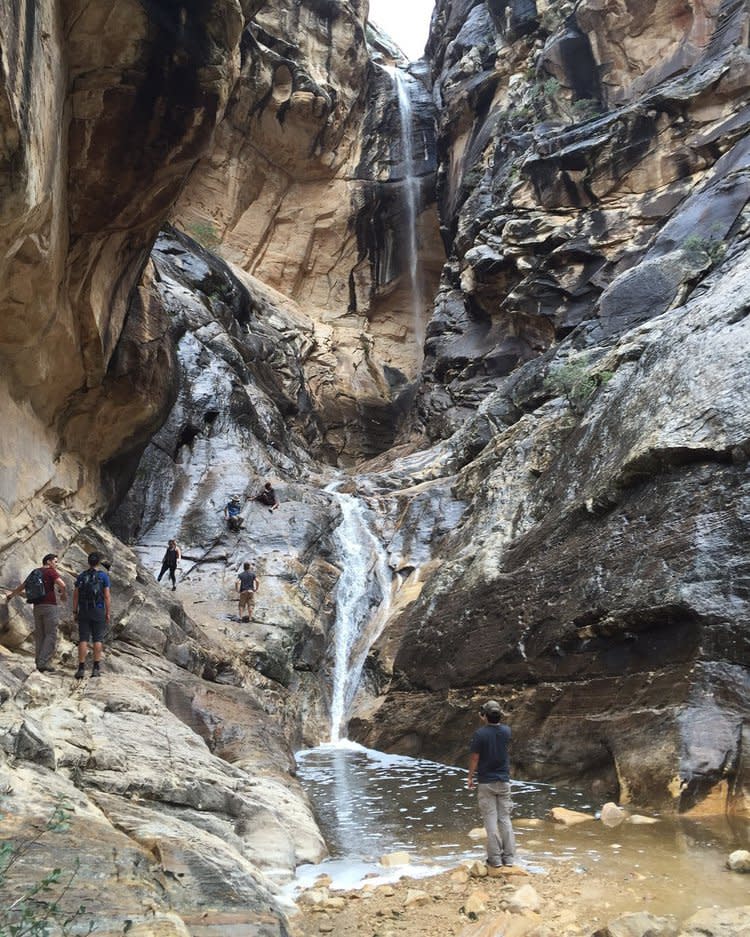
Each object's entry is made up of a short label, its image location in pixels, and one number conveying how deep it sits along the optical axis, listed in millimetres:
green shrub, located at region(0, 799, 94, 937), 3291
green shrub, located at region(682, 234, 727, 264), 17453
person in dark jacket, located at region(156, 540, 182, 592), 18984
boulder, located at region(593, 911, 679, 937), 4980
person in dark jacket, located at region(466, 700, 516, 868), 7176
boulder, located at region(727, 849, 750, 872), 6445
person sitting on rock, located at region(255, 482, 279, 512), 22609
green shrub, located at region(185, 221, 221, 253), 37031
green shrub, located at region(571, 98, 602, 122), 30172
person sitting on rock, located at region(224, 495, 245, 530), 21766
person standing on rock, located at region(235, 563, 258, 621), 18016
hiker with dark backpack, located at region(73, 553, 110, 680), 10258
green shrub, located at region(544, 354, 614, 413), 15508
